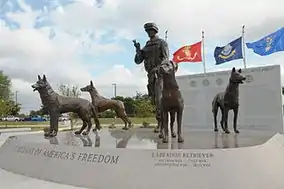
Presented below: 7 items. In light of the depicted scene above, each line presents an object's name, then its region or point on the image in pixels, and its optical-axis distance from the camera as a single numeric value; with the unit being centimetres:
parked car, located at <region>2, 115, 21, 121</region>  6981
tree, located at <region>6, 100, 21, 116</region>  6342
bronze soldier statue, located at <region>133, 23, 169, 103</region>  913
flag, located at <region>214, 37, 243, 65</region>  2341
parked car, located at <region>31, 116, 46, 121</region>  6531
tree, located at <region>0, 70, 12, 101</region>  6097
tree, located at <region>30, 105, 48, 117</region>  7438
